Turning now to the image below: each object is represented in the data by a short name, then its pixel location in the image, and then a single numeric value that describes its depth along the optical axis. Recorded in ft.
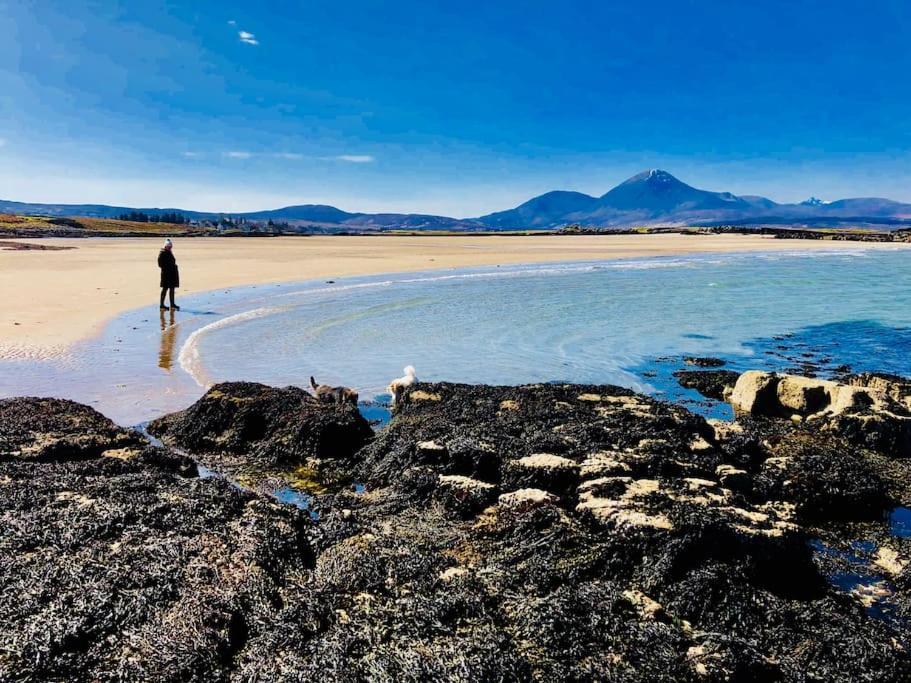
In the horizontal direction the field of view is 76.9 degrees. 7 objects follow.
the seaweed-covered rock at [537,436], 19.12
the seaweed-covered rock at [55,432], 20.85
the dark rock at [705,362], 41.13
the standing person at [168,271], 58.95
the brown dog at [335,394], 30.14
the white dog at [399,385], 31.27
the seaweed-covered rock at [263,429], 23.80
